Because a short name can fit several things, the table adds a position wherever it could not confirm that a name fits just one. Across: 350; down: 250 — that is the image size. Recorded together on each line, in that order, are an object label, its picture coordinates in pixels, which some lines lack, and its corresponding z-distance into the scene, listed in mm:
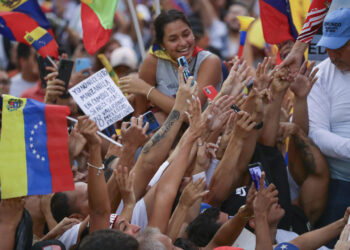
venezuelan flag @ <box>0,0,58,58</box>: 12852
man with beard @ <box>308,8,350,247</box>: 10500
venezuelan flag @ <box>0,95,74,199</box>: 8523
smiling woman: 11477
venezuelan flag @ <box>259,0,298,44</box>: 12164
